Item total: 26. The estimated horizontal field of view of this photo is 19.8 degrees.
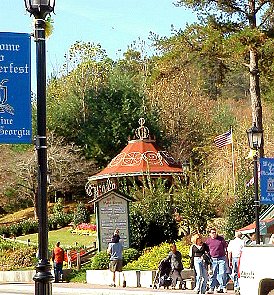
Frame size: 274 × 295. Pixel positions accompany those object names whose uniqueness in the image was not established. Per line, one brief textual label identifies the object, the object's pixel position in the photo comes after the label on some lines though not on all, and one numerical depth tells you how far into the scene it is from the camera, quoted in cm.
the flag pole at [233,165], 4590
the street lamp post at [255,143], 2378
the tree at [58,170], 5777
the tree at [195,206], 3509
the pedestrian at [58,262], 2930
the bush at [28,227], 5022
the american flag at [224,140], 3953
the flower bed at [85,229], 4646
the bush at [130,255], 3055
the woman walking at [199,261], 2184
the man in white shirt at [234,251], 2166
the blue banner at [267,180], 2323
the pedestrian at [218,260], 2164
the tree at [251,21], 3347
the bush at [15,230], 4972
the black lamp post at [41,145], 972
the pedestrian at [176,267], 2438
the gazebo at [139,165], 4822
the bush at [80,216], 5122
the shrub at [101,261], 3006
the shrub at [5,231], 4948
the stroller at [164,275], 2478
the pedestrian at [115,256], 2707
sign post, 3158
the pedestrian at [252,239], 2317
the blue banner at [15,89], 1053
